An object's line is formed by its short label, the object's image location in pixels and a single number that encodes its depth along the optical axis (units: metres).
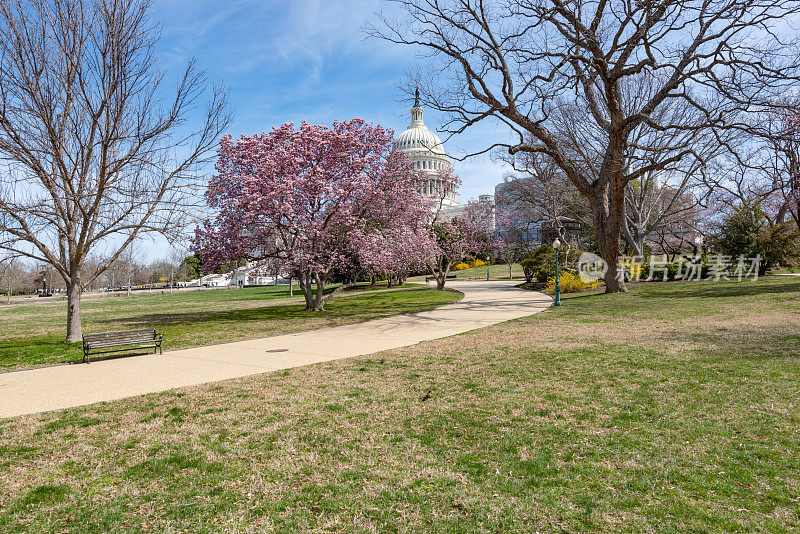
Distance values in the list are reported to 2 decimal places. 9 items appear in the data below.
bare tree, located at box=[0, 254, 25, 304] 60.38
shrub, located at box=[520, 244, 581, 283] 29.45
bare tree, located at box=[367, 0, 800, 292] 16.19
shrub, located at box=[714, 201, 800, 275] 24.80
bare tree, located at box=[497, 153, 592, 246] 27.58
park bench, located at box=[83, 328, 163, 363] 9.46
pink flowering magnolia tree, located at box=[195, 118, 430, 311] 17.66
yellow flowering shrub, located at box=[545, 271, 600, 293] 24.48
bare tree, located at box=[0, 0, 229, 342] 10.40
